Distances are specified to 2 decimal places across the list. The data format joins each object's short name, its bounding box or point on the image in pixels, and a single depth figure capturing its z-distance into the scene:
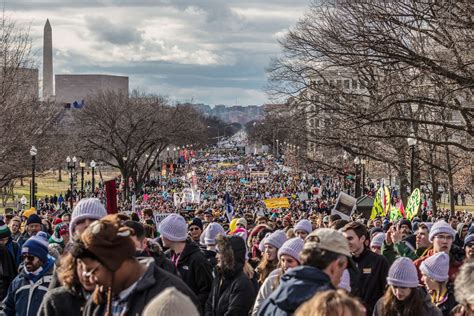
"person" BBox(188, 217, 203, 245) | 12.89
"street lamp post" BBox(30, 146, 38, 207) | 34.47
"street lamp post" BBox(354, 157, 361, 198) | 41.49
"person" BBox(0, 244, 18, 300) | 10.73
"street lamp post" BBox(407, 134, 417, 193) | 28.88
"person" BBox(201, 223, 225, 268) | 10.66
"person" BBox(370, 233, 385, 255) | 11.99
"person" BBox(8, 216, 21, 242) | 15.90
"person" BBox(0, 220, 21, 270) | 12.00
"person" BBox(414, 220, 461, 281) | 9.91
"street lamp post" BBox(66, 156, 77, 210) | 50.17
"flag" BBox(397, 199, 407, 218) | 26.78
